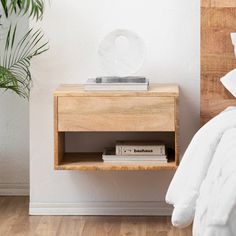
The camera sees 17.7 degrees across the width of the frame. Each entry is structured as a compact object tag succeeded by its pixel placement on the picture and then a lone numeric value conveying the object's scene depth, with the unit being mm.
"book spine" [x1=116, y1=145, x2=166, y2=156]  3788
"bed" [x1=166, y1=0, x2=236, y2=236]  2428
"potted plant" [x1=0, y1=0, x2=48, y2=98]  3800
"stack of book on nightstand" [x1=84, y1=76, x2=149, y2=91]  3682
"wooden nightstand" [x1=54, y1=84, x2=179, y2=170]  3656
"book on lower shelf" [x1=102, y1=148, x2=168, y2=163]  3771
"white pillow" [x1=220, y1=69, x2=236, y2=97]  3803
